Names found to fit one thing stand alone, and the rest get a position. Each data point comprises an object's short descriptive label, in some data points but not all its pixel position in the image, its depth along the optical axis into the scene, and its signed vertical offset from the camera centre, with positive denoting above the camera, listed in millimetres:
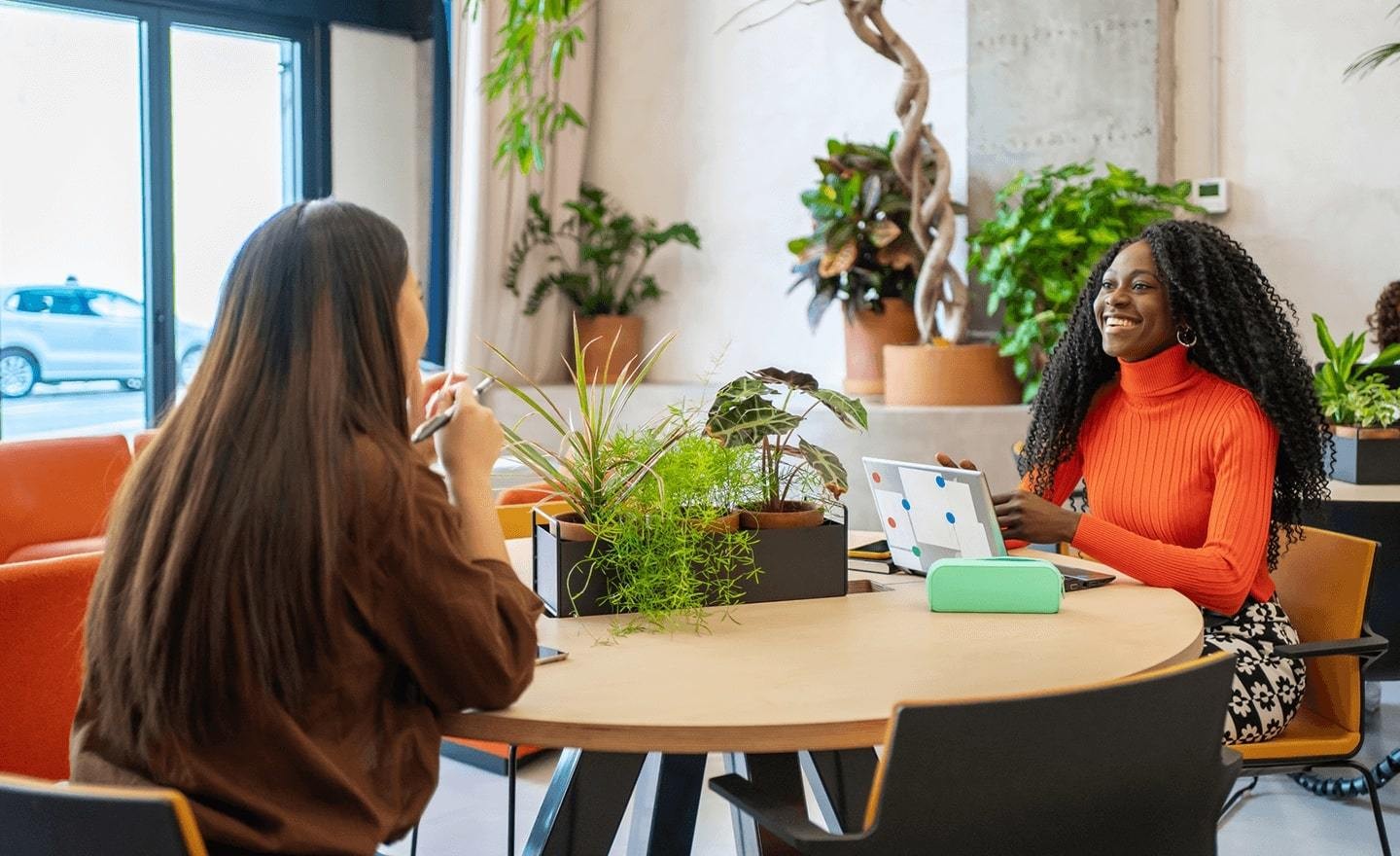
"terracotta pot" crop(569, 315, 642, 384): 6504 +220
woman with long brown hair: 1266 -200
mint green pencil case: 1909 -297
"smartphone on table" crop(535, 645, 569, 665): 1646 -344
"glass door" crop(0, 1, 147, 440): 5941 +731
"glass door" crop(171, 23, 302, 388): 6355 +1144
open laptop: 2078 -219
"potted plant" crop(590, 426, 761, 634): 1824 -224
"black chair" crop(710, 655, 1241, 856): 1226 -377
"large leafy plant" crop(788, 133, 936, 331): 5312 +592
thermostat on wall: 4996 +708
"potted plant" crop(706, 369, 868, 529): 1981 -93
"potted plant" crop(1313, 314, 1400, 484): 3432 -90
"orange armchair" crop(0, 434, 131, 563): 3988 -344
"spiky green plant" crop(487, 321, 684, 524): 1861 -118
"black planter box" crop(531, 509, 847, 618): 1880 -278
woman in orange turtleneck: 2248 -110
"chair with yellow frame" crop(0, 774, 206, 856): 1081 -364
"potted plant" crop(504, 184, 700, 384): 6512 +605
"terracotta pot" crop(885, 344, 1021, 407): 5043 +20
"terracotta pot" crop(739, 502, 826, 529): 1967 -205
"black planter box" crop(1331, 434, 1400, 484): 3424 -208
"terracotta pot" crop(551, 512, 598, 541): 1859 -208
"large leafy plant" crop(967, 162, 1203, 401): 4680 +504
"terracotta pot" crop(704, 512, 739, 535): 1901 -207
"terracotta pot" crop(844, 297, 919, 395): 5496 +181
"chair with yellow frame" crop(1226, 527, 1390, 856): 2184 -446
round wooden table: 1386 -347
